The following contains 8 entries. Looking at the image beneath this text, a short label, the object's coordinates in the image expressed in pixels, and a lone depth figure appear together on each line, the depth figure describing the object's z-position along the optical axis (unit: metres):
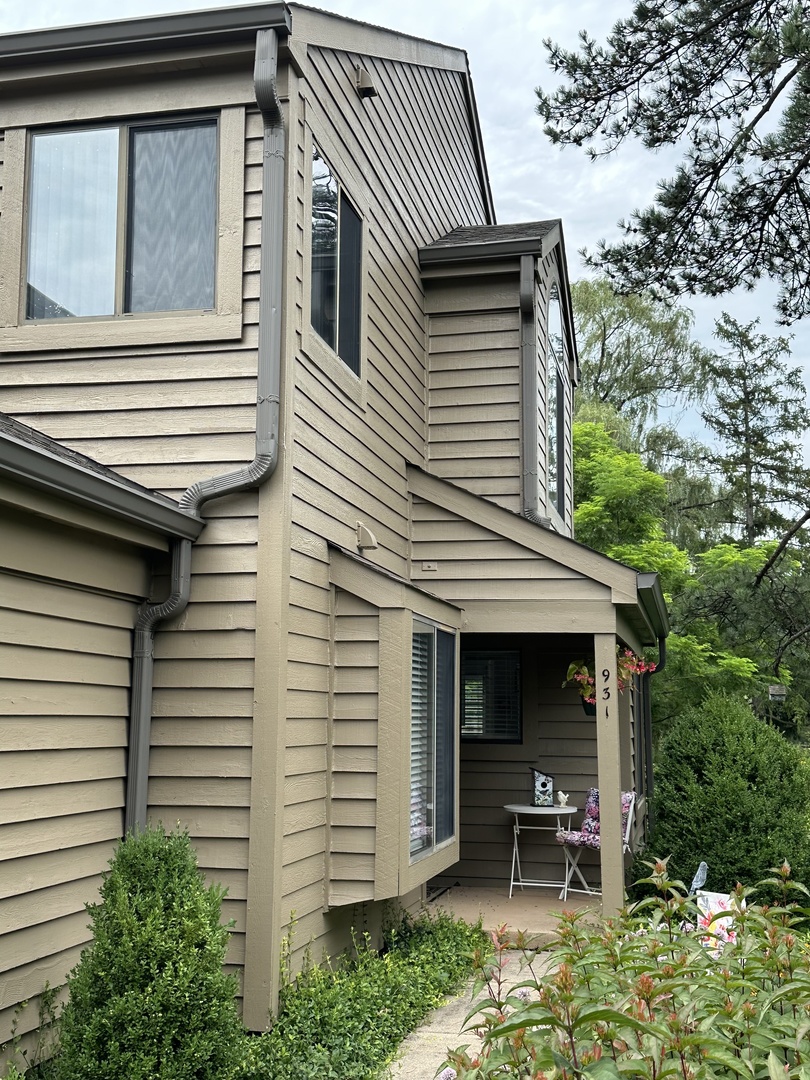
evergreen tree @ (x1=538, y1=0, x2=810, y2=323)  6.96
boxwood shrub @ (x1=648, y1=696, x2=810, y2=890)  8.58
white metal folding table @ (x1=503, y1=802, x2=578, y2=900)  9.11
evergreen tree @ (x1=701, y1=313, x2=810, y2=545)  26.17
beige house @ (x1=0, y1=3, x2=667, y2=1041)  4.67
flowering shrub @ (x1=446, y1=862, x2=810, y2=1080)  1.82
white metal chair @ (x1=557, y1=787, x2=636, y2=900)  8.81
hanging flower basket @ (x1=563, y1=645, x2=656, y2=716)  8.77
